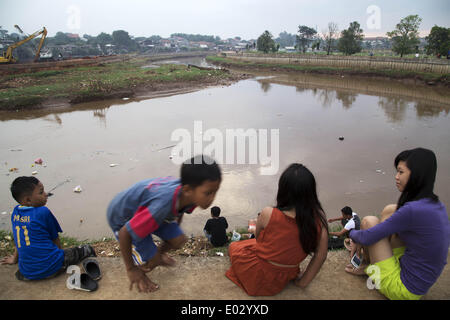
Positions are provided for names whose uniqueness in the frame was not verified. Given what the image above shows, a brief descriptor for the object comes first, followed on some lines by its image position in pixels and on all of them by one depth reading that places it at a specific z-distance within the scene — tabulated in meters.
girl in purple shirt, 1.73
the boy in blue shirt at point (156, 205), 1.63
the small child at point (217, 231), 3.39
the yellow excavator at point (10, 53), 24.88
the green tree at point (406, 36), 26.00
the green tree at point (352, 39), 32.12
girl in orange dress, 1.72
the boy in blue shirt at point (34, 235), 2.15
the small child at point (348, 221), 3.46
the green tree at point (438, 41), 22.34
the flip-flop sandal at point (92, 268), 2.25
